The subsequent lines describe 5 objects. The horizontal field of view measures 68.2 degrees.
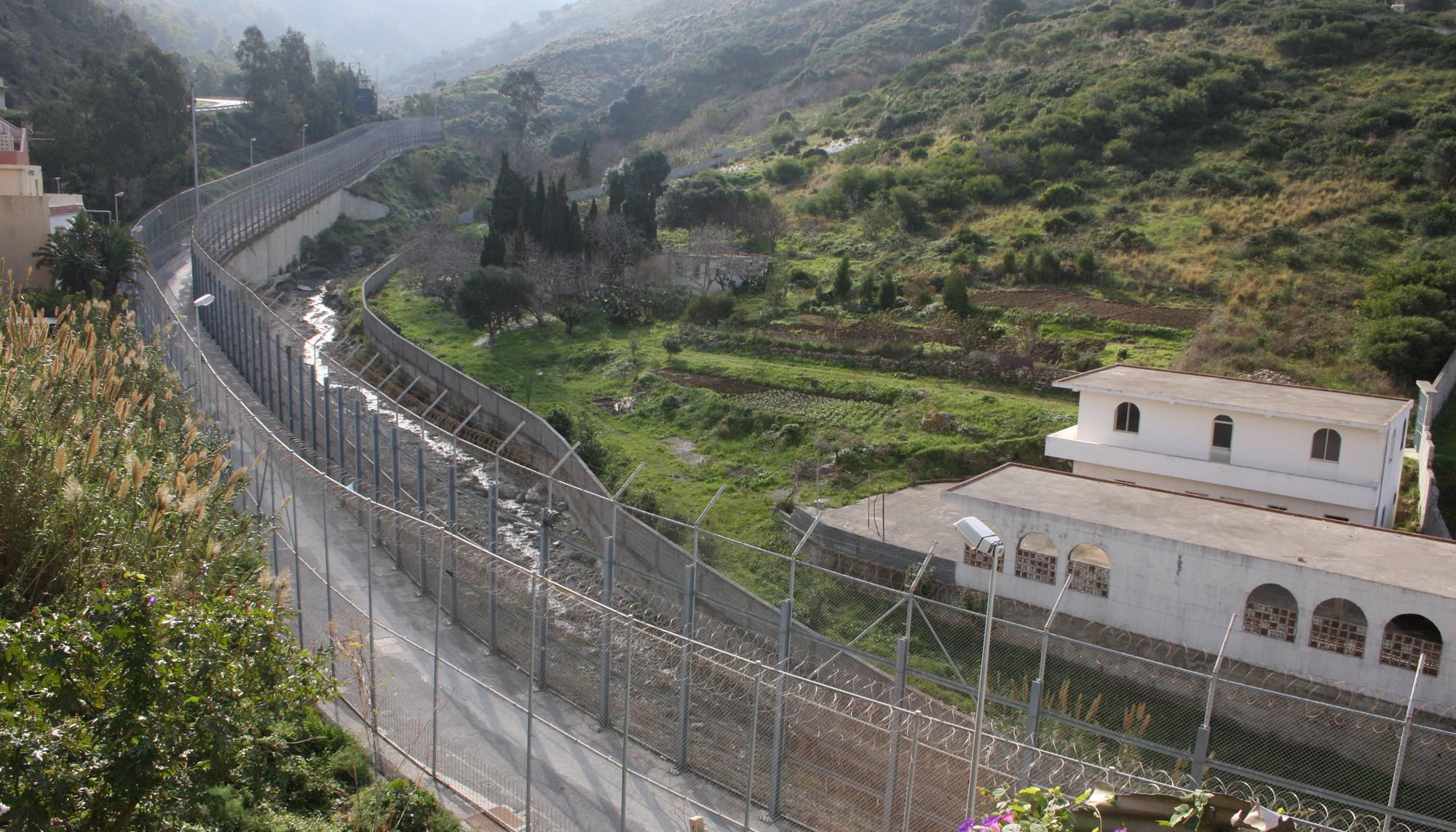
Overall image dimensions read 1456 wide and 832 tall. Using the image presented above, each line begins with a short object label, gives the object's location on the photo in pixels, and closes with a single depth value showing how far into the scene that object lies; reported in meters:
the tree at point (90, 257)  26.44
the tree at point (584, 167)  65.81
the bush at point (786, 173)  57.41
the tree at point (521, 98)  79.31
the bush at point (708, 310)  35.66
